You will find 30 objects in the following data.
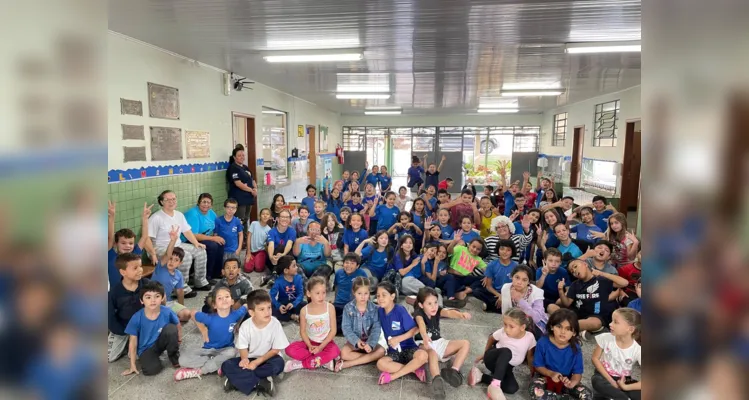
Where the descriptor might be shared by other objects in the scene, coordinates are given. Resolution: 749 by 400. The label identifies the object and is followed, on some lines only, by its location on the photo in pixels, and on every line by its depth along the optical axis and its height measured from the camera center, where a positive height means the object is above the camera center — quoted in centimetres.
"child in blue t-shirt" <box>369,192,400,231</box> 619 -82
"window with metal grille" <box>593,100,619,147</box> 855 +74
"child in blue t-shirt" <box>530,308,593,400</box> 280 -135
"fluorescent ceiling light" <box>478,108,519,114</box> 1271 +145
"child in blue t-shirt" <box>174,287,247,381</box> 313 -139
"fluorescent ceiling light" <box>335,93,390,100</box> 892 +130
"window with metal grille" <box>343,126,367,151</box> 1561 +63
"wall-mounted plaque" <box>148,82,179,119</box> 496 +63
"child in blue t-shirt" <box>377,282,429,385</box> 308 -137
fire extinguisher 1420 +10
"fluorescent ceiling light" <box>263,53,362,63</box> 514 +120
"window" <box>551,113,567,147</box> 1198 +82
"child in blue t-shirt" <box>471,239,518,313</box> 432 -123
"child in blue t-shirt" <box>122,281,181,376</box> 311 -132
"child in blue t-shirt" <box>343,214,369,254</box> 526 -99
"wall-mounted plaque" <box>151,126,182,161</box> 506 +13
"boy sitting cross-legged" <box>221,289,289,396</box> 292 -137
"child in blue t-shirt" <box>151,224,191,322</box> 394 -117
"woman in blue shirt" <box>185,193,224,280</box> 516 -95
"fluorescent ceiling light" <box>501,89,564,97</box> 816 +128
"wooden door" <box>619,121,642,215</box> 762 -19
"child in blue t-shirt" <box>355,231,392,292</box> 473 -110
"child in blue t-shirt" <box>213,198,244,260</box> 533 -95
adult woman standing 662 -43
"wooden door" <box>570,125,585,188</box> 1066 +7
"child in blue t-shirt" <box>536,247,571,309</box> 403 -113
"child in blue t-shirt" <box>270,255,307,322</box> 404 -131
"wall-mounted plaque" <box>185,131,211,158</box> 575 +14
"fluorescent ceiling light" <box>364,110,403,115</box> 1336 +143
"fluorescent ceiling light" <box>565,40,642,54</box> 461 +122
